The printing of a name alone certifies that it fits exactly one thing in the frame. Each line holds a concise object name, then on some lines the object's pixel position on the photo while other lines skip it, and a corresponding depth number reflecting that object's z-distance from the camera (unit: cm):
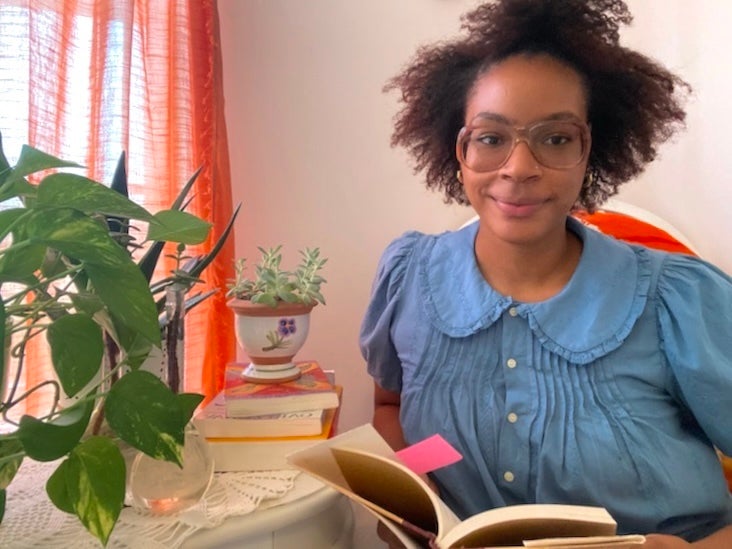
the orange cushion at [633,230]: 113
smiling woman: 70
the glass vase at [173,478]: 53
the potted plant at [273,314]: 74
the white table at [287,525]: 52
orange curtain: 68
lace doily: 49
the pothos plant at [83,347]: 33
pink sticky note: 58
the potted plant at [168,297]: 59
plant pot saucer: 76
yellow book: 64
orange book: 70
